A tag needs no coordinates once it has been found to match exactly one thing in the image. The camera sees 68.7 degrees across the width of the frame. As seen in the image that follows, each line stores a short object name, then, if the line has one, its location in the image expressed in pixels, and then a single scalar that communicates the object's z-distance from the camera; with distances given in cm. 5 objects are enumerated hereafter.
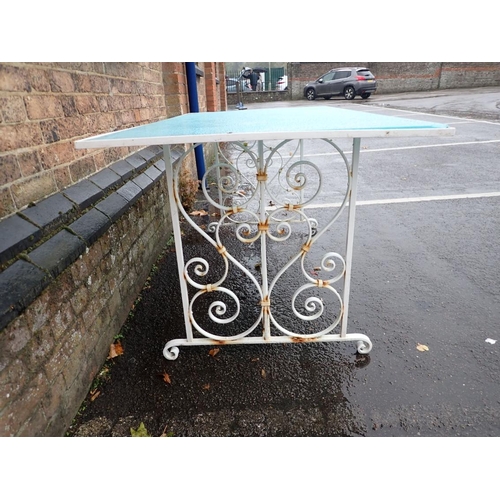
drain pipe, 521
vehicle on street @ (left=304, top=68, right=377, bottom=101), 2134
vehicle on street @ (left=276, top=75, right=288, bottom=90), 2789
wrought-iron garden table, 157
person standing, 2552
